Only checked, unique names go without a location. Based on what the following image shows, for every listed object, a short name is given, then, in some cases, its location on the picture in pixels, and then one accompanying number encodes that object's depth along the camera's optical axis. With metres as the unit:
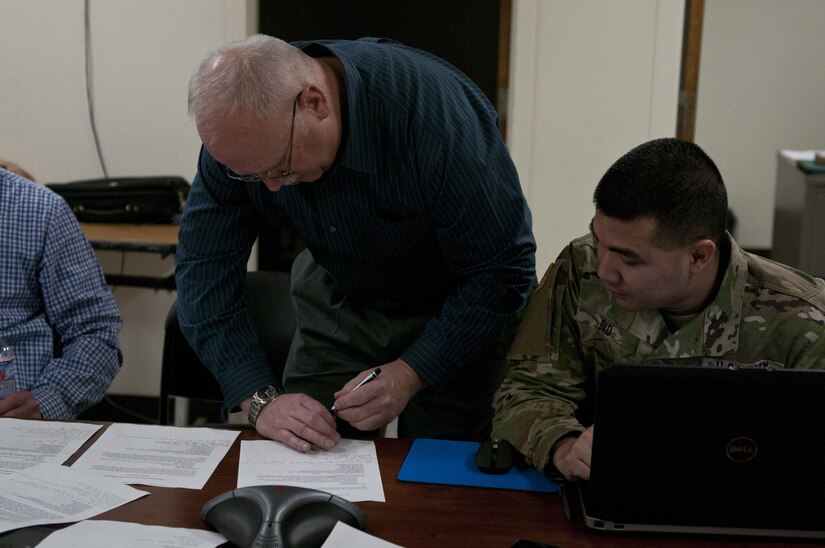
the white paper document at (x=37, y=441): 1.33
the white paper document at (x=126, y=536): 1.07
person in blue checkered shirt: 1.84
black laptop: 1.03
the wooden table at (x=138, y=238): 2.69
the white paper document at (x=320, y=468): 1.24
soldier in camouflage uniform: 1.30
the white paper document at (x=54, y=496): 1.14
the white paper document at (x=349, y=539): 1.05
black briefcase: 2.96
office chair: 1.93
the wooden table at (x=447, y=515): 1.10
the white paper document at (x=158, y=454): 1.27
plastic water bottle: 1.56
